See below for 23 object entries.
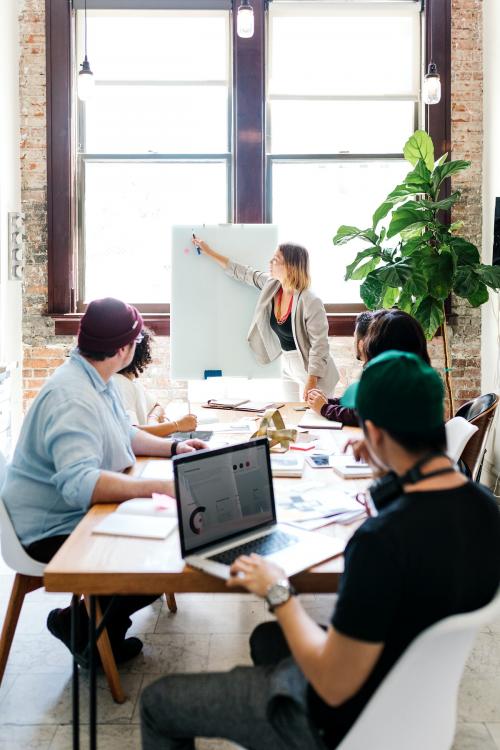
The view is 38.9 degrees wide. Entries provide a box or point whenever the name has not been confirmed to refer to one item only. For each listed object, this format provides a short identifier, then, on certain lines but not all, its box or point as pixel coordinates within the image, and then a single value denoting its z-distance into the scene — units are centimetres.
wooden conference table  153
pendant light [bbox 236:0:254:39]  439
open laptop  162
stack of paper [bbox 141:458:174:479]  234
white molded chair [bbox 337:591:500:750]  112
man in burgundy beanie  203
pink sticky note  196
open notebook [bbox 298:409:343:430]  324
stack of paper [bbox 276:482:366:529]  191
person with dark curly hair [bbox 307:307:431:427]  269
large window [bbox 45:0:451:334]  522
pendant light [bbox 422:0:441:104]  453
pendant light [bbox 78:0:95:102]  452
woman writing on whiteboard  432
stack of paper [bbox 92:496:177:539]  178
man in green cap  113
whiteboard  498
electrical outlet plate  497
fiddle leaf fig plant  439
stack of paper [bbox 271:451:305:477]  238
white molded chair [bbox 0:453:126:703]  219
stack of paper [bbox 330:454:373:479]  234
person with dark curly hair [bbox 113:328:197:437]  297
